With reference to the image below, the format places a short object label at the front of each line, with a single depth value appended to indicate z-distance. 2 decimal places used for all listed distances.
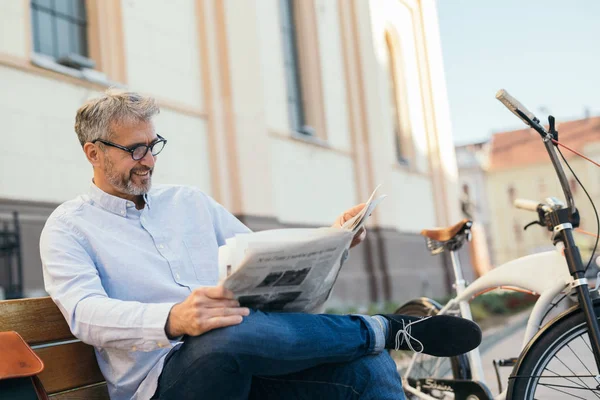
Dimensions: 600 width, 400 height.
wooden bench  2.31
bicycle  2.82
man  2.11
